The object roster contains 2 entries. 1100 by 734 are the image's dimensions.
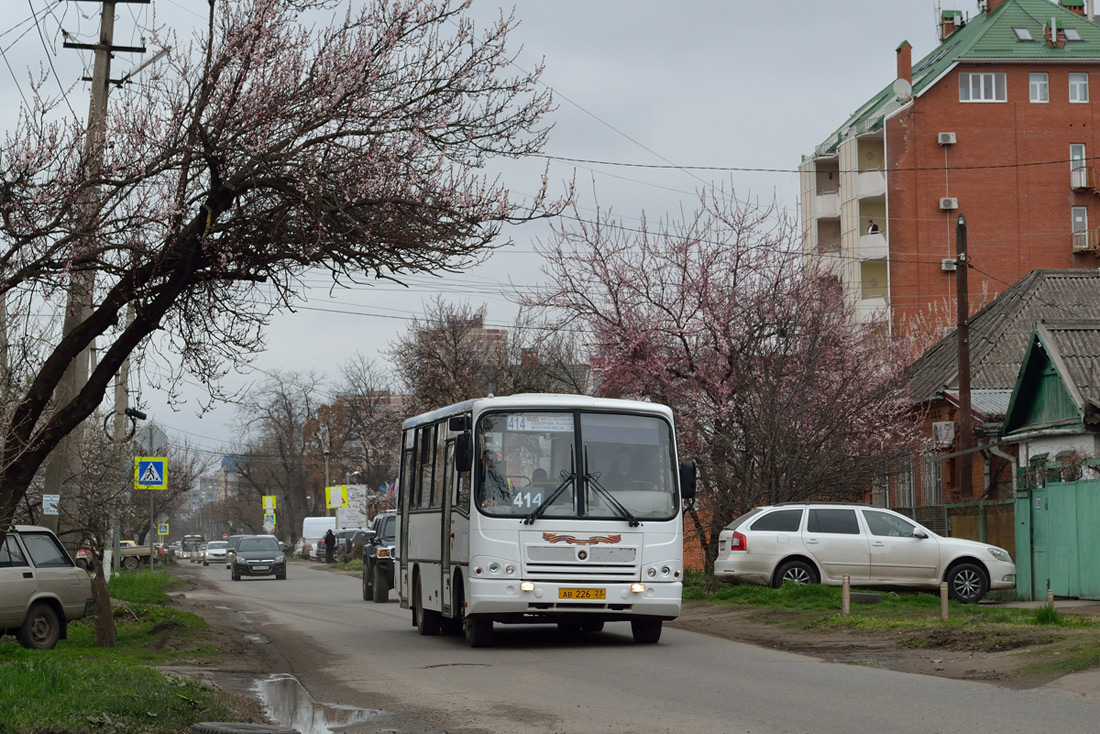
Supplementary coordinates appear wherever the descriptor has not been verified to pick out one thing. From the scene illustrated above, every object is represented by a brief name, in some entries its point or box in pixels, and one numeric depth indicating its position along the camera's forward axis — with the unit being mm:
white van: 83500
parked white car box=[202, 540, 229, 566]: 86494
